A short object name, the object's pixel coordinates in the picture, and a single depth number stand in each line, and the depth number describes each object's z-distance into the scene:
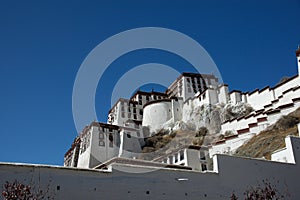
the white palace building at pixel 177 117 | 34.97
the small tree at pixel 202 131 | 45.62
